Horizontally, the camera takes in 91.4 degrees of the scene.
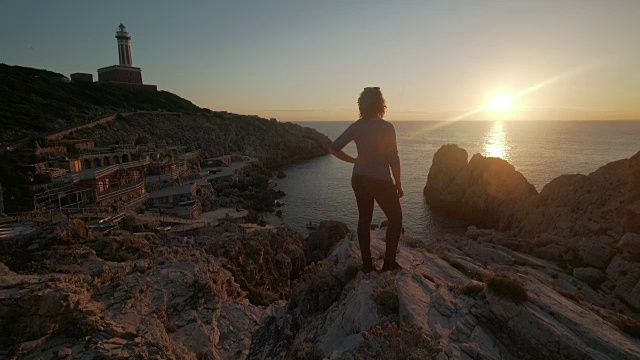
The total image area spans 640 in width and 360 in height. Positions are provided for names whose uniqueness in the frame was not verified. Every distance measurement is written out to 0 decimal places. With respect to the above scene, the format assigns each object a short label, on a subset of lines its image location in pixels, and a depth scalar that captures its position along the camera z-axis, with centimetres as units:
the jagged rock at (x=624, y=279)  1623
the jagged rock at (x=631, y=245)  1789
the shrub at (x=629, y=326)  512
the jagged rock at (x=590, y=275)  1836
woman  524
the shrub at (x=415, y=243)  923
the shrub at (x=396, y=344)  349
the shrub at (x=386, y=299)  468
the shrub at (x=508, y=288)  492
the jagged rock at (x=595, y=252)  1942
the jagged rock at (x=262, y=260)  1662
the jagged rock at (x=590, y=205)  2120
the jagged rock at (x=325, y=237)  2511
